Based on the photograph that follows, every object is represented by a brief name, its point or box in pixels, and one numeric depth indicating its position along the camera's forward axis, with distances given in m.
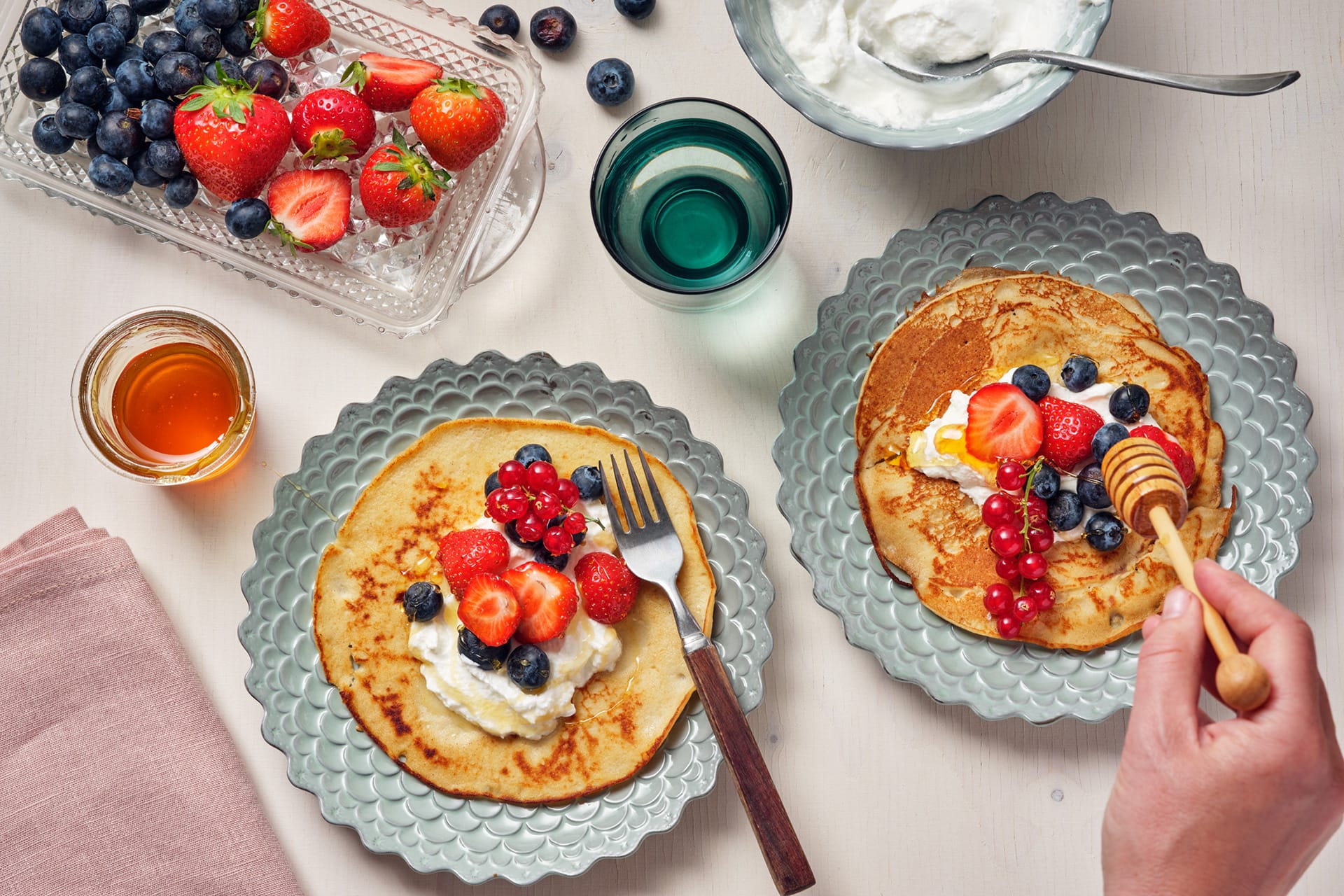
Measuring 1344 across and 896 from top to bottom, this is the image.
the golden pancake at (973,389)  1.24
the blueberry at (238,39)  1.24
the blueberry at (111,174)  1.25
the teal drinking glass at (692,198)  1.26
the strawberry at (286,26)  1.24
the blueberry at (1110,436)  1.21
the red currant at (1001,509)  1.22
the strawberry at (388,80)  1.25
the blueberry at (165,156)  1.24
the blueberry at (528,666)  1.22
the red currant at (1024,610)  1.23
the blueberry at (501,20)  1.28
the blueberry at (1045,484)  1.22
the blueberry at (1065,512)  1.22
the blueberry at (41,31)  1.25
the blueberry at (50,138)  1.25
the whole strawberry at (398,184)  1.24
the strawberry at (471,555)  1.23
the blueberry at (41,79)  1.24
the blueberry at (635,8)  1.27
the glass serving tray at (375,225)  1.27
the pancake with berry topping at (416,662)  1.25
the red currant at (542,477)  1.23
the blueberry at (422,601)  1.24
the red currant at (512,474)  1.24
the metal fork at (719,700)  1.20
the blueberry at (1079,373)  1.23
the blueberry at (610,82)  1.27
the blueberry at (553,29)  1.28
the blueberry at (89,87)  1.24
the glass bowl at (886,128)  1.21
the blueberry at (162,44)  1.24
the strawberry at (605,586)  1.23
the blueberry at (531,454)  1.24
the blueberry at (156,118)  1.23
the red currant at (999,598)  1.23
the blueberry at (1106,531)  1.23
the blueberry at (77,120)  1.24
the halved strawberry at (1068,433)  1.22
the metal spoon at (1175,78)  1.17
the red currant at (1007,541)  1.22
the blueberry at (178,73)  1.23
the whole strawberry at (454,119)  1.24
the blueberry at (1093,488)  1.22
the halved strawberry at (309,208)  1.24
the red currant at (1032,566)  1.23
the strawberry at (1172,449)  1.22
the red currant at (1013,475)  1.22
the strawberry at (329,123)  1.24
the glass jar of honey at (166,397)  1.26
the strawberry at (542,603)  1.22
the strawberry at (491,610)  1.21
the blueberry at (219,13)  1.23
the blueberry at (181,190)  1.25
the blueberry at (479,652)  1.22
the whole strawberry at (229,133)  1.23
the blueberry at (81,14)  1.25
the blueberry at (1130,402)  1.22
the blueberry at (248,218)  1.24
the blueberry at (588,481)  1.24
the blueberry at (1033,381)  1.23
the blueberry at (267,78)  1.24
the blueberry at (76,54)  1.24
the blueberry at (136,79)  1.23
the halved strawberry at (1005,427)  1.22
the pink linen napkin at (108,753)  1.27
